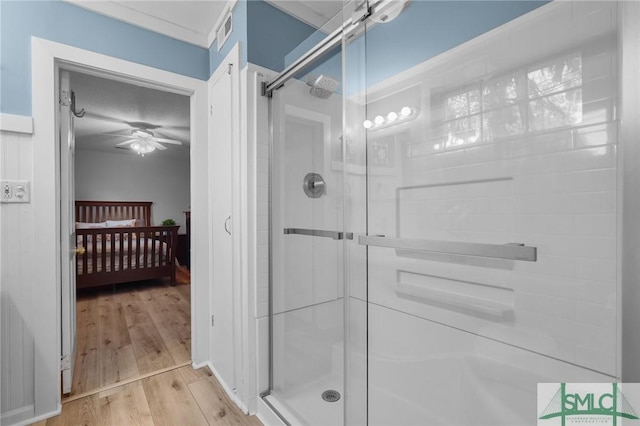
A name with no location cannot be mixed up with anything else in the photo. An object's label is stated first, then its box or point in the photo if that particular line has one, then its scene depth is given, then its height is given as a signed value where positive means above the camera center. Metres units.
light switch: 1.46 +0.12
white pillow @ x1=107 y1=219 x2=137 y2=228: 5.22 -0.19
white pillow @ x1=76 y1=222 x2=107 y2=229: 4.77 -0.20
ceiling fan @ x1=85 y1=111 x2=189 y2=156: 3.87 +1.22
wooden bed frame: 3.66 -0.58
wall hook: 1.98 +0.73
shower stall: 0.75 +0.01
